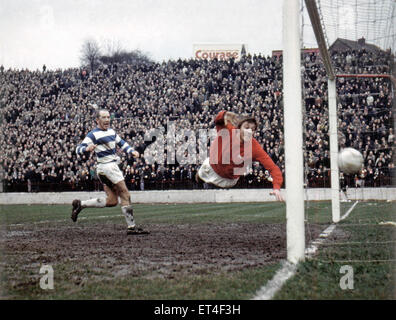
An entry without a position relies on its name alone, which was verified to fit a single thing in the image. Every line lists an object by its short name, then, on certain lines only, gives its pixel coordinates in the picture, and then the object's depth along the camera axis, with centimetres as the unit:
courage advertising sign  4536
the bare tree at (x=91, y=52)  5262
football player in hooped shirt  826
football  727
